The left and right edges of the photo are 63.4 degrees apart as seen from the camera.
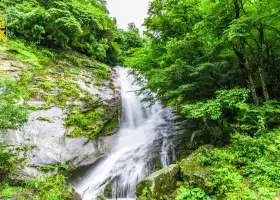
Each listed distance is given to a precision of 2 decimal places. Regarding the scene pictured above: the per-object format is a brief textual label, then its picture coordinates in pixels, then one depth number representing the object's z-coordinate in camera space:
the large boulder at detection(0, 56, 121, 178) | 7.37
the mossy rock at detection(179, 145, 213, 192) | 4.81
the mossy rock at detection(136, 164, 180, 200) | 5.18
